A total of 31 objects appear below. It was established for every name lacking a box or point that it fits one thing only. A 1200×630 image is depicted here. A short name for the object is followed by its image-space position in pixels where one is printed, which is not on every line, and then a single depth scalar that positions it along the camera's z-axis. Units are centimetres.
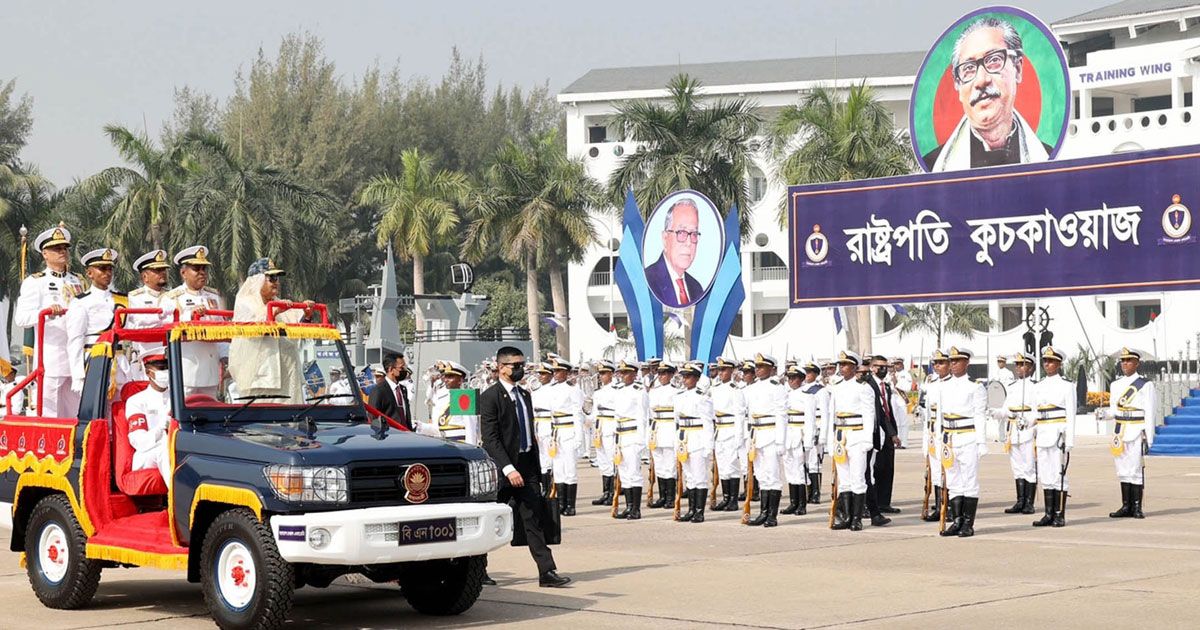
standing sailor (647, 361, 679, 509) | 1994
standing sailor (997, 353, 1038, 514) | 1869
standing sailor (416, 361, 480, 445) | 1812
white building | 5544
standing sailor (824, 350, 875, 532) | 1730
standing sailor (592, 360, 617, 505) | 2080
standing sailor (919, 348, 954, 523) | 1703
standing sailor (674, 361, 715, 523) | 1916
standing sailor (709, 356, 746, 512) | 1975
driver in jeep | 1083
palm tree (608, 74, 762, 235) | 4603
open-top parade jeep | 963
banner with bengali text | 2519
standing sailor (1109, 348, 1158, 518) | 1814
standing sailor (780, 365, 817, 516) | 1908
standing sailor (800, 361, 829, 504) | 1966
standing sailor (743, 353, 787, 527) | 1845
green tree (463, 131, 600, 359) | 5309
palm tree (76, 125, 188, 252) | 4938
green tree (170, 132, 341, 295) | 4881
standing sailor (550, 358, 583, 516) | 2034
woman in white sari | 1088
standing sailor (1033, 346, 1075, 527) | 1784
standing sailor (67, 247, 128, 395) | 1227
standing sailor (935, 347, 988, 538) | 1636
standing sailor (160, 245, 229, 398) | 1080
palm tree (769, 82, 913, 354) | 4469
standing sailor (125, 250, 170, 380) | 1220
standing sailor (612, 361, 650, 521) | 1945
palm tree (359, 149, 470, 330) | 5688
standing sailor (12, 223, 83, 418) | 1238
